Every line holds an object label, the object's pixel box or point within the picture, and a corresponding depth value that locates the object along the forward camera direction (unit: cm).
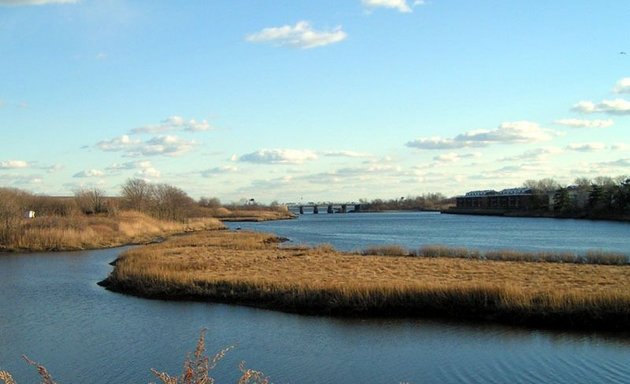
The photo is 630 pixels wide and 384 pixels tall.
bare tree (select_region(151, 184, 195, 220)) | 10388
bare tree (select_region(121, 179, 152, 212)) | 10456
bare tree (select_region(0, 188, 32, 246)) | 5906
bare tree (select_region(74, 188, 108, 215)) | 8962
